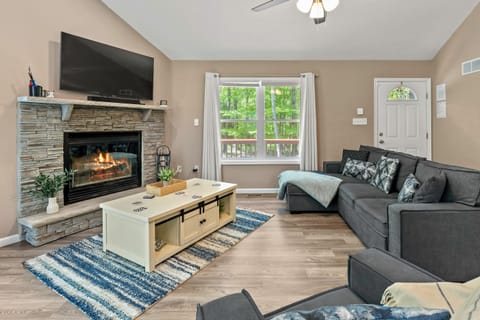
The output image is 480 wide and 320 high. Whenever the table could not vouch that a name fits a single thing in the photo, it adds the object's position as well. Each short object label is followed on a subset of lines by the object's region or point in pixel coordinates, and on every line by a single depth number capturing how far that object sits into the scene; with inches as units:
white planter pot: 119.6
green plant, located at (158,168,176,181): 121.6
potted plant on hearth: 118.5
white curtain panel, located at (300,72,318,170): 198.5
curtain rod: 202.5
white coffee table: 91.6
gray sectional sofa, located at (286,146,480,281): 82.2
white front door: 203.3
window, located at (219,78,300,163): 205.9
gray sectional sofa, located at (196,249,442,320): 37.9
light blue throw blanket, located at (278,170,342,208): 144.4
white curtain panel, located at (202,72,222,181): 199.5
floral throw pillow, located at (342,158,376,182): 150.8
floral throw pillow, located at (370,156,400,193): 127.3
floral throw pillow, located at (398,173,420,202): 99.7
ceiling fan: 104.4
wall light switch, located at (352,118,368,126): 204.7
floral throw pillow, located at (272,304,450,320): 25.2
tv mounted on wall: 129.6
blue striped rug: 73.9
